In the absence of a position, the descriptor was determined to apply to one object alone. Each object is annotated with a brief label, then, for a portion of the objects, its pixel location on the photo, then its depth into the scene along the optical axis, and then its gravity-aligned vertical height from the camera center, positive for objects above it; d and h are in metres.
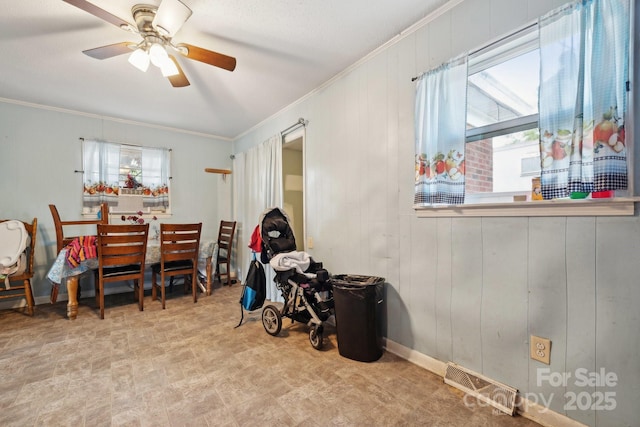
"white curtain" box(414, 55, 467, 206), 1.79 +0.52
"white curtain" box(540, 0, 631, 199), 1.22 +0.54
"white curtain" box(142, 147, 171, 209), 4.31 +0.55
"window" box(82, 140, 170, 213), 3.91 +0.50
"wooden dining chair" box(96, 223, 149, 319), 2.94 -0.46
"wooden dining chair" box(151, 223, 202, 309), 3.38 -0.52
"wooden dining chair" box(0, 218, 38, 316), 3.01 -0.72
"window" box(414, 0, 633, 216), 1.23 +0.53
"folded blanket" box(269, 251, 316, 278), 2.47 -0.46
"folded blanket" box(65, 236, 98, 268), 2.92 -0.42
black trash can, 2.03 -0.80
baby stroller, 2.38 -0.69
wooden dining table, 2.91 -0.64
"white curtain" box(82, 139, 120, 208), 3.88 +0.55
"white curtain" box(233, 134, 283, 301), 3.69 +0.34
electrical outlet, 1.47 -0.74
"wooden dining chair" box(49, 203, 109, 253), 3.27 -0.15
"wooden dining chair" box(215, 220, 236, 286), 4.26 -0.56
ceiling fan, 1.72 +1.18
